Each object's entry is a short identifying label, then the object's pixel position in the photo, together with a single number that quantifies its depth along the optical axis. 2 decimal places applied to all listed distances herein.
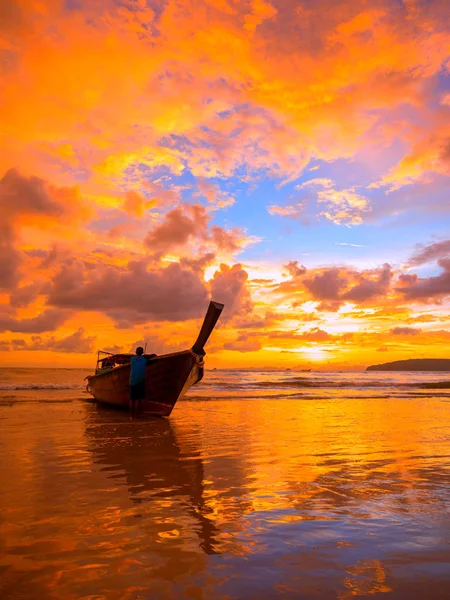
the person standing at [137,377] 15.73
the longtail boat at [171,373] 15.08
